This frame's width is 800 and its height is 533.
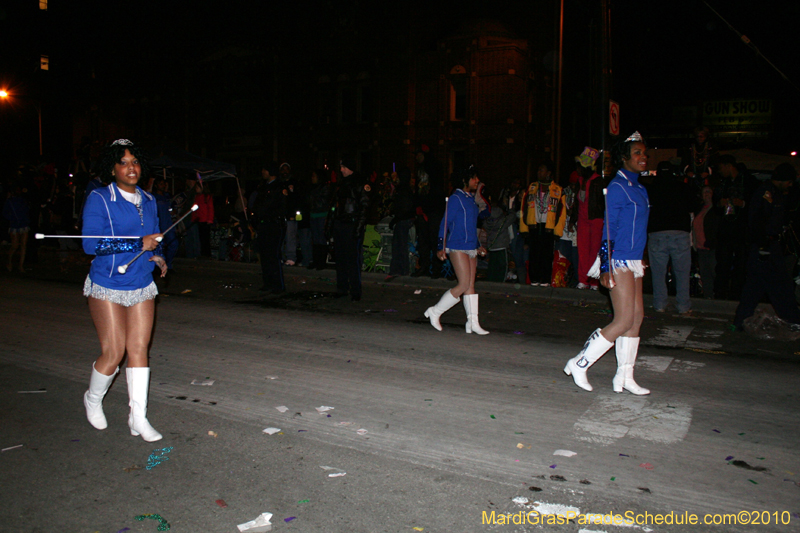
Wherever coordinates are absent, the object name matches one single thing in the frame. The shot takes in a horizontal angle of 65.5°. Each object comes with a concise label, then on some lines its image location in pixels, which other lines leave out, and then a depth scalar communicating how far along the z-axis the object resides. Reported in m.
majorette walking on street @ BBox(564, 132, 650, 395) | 5.21
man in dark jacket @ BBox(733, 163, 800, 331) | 7.71
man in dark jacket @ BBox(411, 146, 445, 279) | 12.85
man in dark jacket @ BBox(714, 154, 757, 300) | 9.21
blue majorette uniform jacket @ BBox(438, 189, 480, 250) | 7.73
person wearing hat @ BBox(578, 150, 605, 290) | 11.25
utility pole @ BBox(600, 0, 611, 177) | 11.76
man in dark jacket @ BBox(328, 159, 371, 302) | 10.23
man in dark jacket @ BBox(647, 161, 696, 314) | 9.35
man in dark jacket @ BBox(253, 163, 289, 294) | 10.94
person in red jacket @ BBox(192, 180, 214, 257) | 16.41
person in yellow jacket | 12.19
